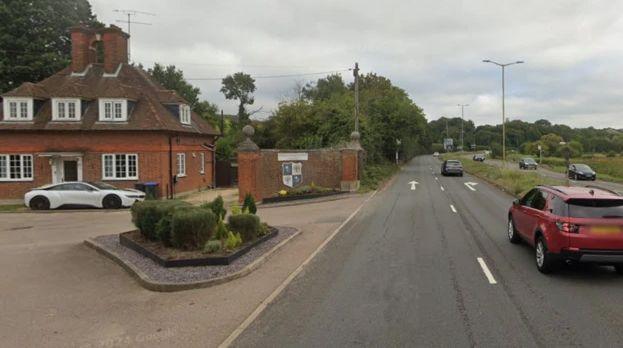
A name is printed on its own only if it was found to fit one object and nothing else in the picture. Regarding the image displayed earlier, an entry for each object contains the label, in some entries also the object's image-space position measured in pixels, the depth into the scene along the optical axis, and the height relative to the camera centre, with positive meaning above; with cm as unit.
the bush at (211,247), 1040 -168
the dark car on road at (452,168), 4692 -93
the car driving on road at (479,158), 8094 -14
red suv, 863 -117
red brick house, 2964 +117
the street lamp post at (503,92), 4038 +498
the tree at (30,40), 3931 +886
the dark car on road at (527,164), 6281 -84
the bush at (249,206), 1443 -125
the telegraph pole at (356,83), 3394 +463
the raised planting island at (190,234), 1035 -160
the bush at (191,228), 1065 -135
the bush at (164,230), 1134 -148
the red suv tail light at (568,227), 877 -115
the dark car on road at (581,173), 4697 -143
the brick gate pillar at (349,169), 2886 -59
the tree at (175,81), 5862 +843
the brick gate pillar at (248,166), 2502 -33
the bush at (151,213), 1218 -122
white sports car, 2505 -169
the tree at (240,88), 7756 +1011
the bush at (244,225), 1217 -148
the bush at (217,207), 1247 -110
